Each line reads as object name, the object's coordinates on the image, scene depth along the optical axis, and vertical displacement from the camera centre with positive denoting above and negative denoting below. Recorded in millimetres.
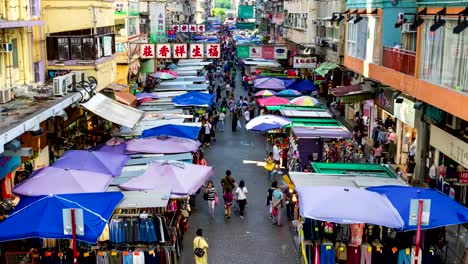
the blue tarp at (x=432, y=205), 12055 -3593
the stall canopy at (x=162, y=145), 19375 -3850
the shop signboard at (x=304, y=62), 41906 -2477
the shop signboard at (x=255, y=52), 39819 -1732
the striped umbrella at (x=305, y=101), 29550 -3631
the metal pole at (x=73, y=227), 10555 -3489
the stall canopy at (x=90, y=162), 16234 -3667
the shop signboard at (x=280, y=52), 40219 -1744
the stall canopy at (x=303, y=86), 36331 -3554
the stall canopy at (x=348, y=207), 11961 -3583
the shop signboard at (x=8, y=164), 16312 -3838
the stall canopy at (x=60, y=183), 14414 -3775
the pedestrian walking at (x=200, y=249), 13469 -4883
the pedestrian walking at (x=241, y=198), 18031 -5011
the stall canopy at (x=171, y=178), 15250 -3893
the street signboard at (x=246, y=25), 105562 -85
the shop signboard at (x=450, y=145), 17188 -3534
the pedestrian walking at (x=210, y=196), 17812 -4926
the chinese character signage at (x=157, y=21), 48594 +271
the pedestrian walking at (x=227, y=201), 17812 -5064
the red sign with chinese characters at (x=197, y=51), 36375 -1545
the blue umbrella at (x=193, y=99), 29156 -3556
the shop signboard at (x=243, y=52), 39750 -1729
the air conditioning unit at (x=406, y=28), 20850 -71
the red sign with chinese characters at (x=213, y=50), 36344 -1510
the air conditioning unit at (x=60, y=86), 20047 -2010
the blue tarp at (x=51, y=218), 11672 -3763
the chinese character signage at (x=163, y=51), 36688 -1560
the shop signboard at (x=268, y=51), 40125 -1677
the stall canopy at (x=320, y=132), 21531 -3771
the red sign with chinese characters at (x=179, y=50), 36500 -1496
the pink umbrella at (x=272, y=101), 30219 -3738
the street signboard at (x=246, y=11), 117006 +2654
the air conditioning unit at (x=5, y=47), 19578 -741
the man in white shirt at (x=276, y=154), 24219 -5034
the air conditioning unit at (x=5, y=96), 18828 -2201
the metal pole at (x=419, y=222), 11031 -3497
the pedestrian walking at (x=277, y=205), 17172 -4999
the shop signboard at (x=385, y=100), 25000 -3102
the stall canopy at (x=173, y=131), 21391 -3706
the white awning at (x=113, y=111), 20938 -3072
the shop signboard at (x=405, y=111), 21859 -3132
